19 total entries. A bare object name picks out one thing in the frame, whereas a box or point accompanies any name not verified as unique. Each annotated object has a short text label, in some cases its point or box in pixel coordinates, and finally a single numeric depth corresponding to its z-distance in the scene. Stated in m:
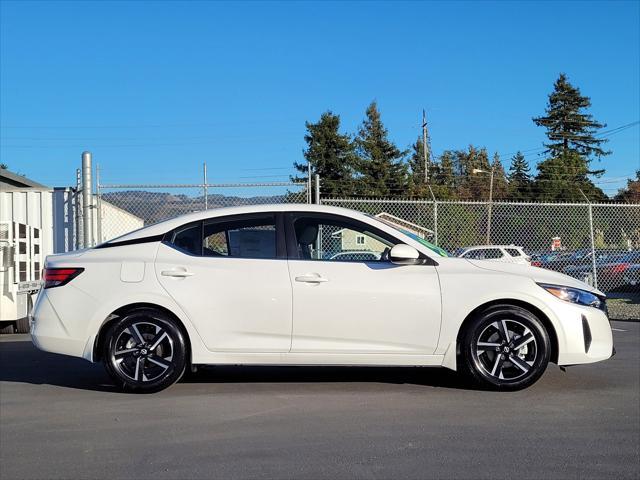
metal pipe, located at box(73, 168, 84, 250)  11.80
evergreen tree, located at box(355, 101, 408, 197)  48.69
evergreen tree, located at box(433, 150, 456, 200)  51.66
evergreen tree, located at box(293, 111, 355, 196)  46.22
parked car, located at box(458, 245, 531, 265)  17.83
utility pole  56.61
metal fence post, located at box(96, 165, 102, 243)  11.38
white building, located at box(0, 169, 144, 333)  11.66
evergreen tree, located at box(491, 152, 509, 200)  61.40
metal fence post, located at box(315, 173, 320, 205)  10.74
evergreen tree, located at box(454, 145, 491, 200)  62.25
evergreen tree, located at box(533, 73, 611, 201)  63.50
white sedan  5.52
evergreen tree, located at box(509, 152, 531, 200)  54.71
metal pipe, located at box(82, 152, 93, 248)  11.13
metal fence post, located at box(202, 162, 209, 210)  10.80
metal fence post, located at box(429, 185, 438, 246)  11.90
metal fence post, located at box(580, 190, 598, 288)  13.11
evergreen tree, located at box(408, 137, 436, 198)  50.86
